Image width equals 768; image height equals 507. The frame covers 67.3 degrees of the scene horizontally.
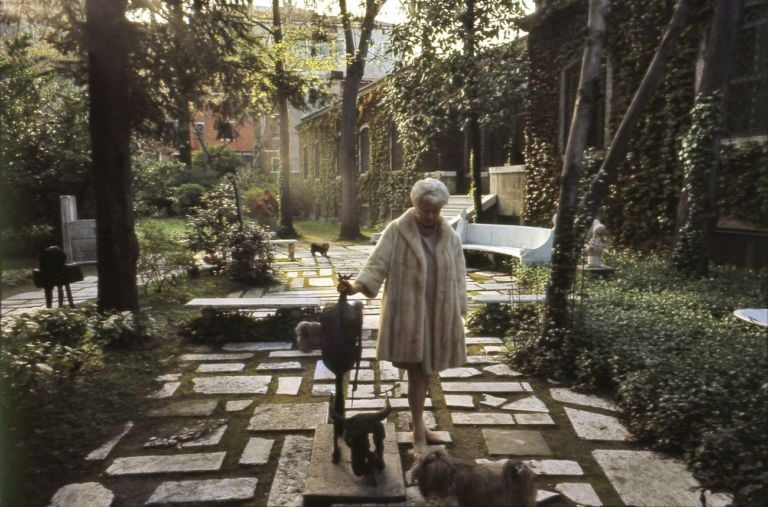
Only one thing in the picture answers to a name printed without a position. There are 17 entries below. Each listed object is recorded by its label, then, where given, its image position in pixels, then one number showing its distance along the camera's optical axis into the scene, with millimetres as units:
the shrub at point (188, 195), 25856
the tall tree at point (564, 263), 5797
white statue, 9133
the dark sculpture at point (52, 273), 7273
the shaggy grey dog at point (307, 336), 6742
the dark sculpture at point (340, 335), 3543
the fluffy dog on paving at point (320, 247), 13883
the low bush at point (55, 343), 3965
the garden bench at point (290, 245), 14371
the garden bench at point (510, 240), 10930
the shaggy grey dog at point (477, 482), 2959
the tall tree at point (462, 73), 13172
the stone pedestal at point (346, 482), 3334
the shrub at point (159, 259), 9828
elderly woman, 3861
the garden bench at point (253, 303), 7352
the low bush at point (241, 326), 7277
